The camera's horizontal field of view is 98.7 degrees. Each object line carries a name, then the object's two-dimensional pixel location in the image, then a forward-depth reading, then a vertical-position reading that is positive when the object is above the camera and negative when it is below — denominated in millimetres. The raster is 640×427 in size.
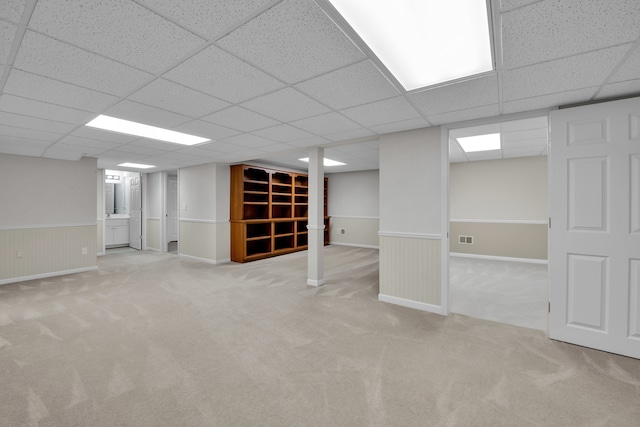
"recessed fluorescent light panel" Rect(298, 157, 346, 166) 6305 +1196
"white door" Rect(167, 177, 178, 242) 8164 +114
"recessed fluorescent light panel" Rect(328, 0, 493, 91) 1349 +1012
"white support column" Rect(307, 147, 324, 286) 4301 -99
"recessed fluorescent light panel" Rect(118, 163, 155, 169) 6234 +1089
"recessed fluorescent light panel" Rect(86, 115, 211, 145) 3076 +1031
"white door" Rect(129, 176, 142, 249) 7914 -119
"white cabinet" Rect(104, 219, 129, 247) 7953 -604
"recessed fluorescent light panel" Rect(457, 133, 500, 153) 4241 +1163
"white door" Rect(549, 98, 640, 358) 2252 -126
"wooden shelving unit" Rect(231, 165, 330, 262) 6195 -4
